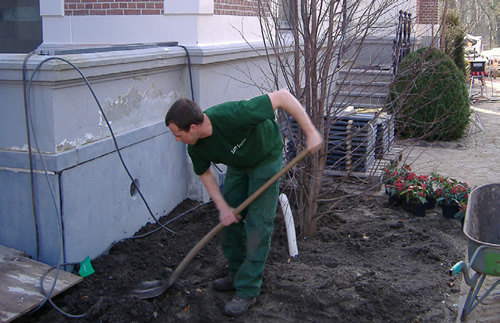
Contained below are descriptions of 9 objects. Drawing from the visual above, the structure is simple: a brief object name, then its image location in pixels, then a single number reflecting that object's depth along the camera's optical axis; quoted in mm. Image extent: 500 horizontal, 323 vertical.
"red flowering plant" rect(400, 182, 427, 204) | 5679
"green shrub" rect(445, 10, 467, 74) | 15198
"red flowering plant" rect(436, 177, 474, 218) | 5560
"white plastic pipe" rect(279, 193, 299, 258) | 4512
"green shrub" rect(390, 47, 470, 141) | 9352
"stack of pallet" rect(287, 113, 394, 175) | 6422
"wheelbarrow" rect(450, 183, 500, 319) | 3422
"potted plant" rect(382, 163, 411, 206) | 5898
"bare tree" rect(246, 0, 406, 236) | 4520
